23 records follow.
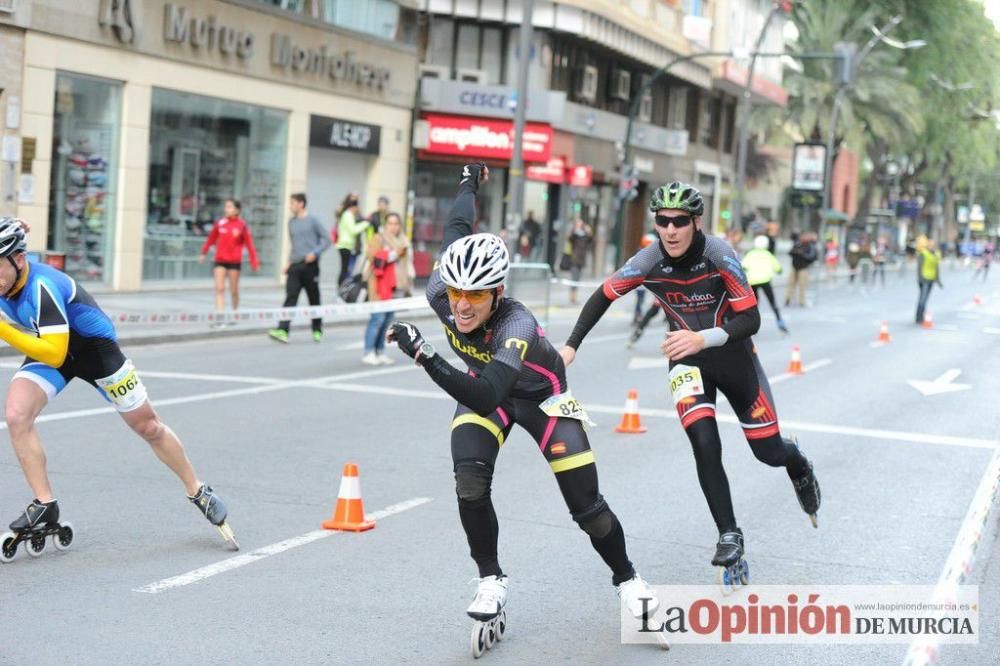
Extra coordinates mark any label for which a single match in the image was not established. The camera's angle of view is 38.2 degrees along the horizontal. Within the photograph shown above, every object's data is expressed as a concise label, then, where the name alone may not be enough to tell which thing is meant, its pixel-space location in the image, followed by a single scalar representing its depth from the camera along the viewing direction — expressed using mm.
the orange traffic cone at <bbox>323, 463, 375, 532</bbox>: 7762
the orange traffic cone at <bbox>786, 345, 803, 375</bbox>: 17812
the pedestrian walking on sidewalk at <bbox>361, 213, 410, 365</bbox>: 16844
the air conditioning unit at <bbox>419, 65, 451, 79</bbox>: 37344
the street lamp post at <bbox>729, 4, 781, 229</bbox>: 42125
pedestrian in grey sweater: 19031
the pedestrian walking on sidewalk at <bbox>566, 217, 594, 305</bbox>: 33562
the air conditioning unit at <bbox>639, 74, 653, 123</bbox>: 45938
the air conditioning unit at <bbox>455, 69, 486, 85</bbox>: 38062
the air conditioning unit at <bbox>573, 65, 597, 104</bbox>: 40656
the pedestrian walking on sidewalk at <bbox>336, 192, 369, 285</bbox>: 21562
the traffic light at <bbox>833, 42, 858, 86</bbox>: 35656
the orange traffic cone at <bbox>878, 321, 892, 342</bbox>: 24184
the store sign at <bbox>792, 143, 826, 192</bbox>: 51812
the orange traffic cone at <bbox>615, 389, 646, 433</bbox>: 12266
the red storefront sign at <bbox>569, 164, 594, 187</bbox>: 39219
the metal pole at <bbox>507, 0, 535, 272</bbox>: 26734
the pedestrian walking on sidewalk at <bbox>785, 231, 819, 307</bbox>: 33594
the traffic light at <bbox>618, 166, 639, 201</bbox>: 37156
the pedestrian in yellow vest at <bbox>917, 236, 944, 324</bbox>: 28750
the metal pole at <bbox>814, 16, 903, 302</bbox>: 53781
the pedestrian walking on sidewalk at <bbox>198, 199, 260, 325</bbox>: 19656
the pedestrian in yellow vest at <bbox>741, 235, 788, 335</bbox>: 22547
